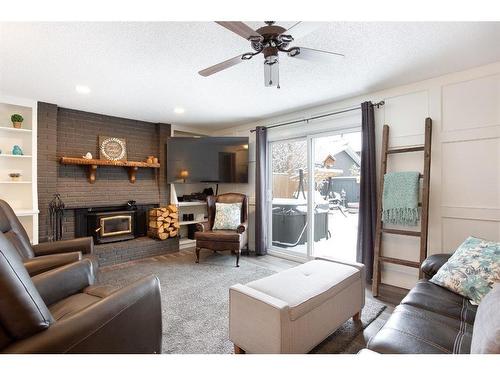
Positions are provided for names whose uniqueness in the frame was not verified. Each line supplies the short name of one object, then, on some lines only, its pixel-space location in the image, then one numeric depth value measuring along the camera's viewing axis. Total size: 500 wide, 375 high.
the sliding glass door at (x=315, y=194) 3.56
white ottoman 1.50
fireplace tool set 3.58
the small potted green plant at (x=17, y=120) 3.26
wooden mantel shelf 3.71
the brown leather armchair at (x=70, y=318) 0.89
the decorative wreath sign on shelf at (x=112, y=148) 4.13
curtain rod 3.04
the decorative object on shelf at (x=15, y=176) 3.32
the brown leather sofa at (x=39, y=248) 1.92
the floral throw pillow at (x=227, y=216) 4.16
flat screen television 4.62
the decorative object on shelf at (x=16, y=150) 3.28
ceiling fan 1.49
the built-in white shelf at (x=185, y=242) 4.77
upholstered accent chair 3.77
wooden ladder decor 2.56
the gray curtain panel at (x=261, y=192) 4.31
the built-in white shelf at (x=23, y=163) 3.35
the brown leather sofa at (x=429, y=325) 1.15
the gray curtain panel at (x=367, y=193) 3.02
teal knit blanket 2.63
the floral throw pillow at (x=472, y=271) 1.60
